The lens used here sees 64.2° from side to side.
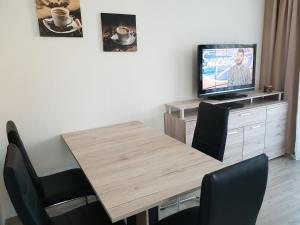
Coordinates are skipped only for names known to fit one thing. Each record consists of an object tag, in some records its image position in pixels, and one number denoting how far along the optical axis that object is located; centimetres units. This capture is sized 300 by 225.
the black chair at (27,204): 99
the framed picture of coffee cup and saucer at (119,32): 243
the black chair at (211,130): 188
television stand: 273
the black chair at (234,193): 92
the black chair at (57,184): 167
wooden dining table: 121
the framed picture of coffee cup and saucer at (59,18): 215
